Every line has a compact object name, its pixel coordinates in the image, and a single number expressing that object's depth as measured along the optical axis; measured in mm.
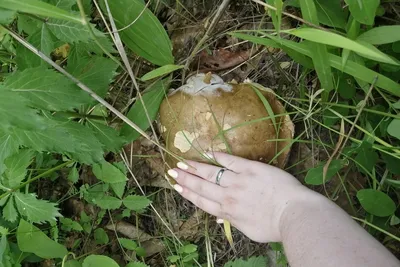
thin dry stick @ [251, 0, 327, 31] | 638
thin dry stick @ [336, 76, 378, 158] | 683
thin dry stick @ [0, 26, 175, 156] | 644
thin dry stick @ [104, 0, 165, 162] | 659
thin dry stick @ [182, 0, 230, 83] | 768
